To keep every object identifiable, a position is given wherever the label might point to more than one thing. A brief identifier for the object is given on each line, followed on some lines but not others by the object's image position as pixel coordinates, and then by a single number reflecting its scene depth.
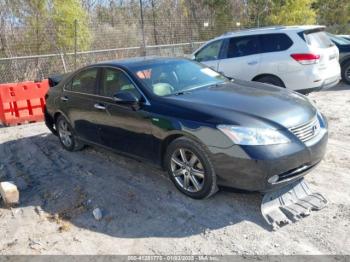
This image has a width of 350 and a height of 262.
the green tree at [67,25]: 13.55
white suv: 7.98
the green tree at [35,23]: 13.13
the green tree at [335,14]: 22.78
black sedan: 3.89
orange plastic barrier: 8.93
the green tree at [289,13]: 17.70
